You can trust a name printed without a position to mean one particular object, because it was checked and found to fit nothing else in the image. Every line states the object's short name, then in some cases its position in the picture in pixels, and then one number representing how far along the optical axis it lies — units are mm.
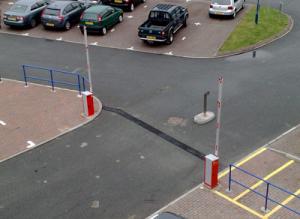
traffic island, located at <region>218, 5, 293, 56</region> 24703
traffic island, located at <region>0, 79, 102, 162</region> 16391
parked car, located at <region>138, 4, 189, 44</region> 24766
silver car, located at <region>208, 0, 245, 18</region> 28203
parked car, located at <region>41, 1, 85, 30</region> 27578
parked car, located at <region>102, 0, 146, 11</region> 30469
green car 26766
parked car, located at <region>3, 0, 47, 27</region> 27831
